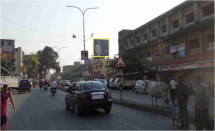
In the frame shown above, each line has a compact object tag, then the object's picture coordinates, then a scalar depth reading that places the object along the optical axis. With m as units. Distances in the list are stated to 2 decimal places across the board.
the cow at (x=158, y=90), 12.49
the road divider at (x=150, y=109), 9.27
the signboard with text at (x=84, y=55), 32.86
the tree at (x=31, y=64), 100.00
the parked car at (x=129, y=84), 36.81
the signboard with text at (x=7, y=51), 60.06
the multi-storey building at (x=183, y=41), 26.08
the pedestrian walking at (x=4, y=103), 8.16
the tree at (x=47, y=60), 111.38
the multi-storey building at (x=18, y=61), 96.53
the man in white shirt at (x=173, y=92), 8.38
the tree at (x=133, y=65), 37.87
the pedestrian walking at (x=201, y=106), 6.96
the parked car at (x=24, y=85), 33.00
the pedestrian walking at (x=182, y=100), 8.04
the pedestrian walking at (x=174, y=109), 8.45
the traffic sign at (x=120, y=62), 16.77
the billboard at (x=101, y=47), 30.59
